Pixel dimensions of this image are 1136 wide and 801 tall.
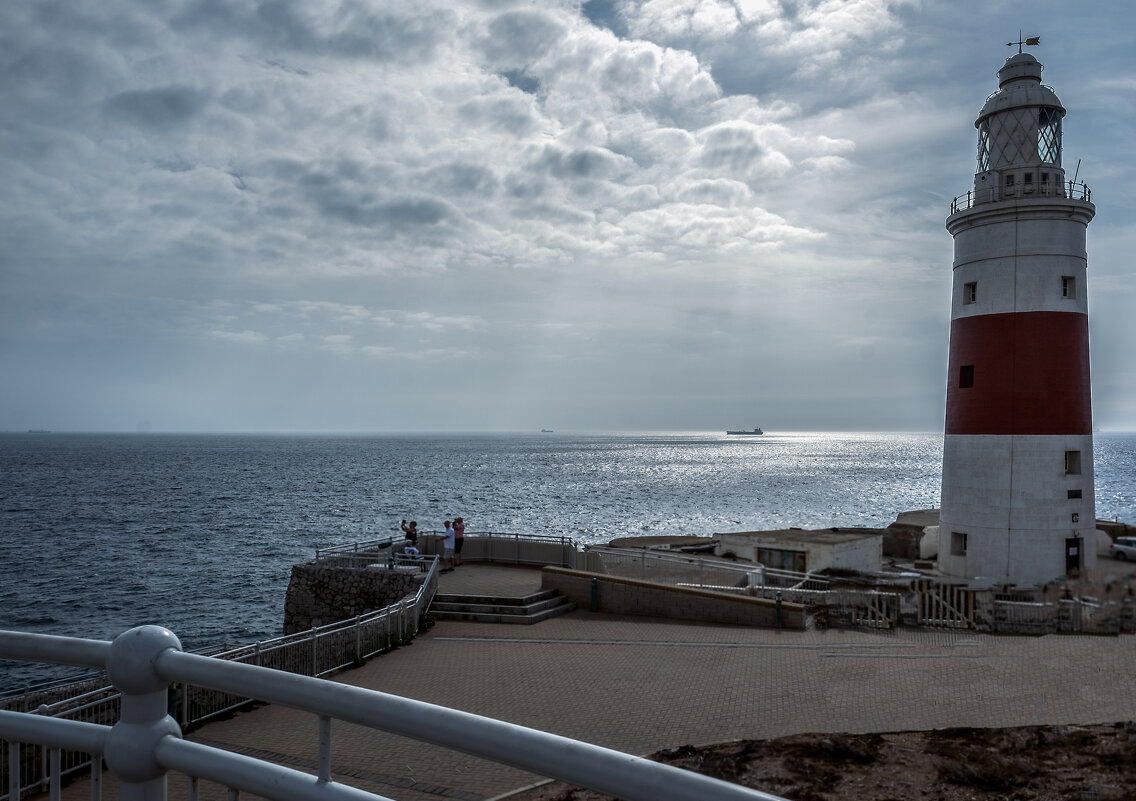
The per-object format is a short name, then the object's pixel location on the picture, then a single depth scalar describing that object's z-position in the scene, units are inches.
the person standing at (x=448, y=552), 1093.3
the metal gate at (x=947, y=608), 776.9
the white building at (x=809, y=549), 1150.3
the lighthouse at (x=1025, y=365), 944.3
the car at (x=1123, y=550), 1261.1
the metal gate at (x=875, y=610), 775.3
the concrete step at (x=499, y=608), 837.8
